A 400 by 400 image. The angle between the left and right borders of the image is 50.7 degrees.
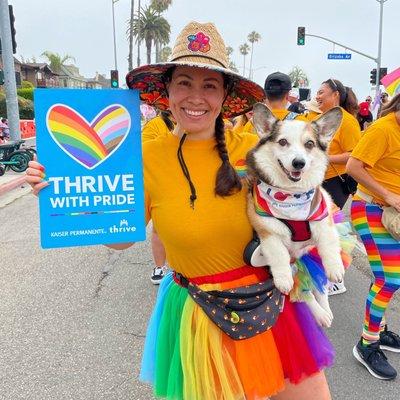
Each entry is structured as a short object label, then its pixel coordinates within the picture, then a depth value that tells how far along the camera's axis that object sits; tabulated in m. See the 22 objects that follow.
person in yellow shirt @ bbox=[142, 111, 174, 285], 3.72
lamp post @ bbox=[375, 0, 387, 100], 26.08
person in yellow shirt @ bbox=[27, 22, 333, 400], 1.65
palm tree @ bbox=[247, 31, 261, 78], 109.88
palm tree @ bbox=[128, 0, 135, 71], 49.83
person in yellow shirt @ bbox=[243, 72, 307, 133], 4.41
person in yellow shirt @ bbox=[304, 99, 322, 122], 4.66
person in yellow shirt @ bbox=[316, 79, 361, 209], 4.14
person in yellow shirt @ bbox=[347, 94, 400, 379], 2.91
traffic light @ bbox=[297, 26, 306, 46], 25.89
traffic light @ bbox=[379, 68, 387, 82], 25.72
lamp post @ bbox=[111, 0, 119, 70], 46.78
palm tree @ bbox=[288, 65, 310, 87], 92.71
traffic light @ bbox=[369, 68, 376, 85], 28.20
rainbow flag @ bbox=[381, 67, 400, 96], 2.96
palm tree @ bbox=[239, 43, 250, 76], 112.06
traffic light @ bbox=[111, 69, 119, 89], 32.37
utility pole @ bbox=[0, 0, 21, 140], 11.75
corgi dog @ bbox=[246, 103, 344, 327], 1.74
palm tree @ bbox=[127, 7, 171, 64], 57.60
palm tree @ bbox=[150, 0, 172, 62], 59.91
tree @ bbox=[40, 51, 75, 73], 74.75
